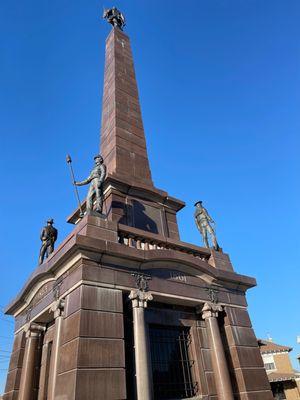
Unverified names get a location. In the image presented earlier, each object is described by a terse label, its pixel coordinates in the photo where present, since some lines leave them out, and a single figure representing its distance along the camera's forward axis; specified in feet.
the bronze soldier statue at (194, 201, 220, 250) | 37.58
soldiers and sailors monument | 22.45
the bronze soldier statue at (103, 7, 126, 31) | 73.75
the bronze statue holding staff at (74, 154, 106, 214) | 30.01
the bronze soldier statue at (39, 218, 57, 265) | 37.01
